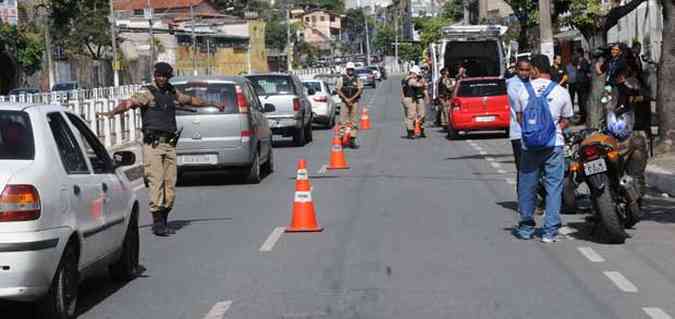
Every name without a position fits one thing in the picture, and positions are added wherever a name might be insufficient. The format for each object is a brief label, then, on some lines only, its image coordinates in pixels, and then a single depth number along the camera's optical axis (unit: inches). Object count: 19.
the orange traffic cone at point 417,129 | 1203.7
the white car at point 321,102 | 1472.7
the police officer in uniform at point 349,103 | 1071.6
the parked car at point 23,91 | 1921.8
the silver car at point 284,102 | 1125.1
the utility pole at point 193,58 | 2860.7
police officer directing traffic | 517.7
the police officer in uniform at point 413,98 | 1179.3
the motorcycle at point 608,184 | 463.2
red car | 1159.0
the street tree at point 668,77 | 772.6
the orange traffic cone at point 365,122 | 1446.9
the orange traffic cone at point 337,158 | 850.8
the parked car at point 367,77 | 3230.8
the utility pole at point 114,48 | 2160.8
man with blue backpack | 467.8
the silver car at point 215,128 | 740.0
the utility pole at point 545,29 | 971.9
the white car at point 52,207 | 299.0
